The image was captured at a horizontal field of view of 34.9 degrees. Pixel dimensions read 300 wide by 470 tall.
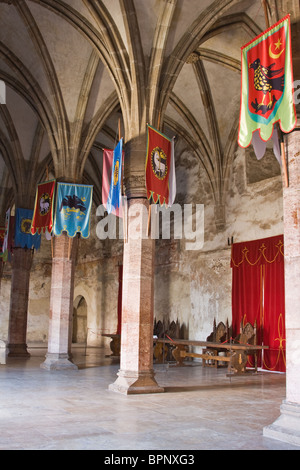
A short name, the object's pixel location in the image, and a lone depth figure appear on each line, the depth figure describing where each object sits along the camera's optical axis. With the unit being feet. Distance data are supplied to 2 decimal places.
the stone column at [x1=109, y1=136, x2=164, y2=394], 28.84
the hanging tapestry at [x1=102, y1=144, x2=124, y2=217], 33.60
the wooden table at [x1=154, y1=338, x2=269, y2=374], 39.50
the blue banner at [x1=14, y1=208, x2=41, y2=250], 52.26
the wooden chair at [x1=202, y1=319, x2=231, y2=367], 48.03
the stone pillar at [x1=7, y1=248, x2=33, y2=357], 52.23
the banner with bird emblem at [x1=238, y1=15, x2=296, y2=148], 19.25
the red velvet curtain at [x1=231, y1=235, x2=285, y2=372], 44.21
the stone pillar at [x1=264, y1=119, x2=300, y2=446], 17.52
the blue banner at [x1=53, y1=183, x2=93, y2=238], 40.65
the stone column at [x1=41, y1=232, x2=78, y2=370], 41.24
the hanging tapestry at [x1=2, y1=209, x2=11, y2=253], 54.39
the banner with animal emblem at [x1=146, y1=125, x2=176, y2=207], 30.19
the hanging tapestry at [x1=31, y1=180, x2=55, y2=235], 41.88
